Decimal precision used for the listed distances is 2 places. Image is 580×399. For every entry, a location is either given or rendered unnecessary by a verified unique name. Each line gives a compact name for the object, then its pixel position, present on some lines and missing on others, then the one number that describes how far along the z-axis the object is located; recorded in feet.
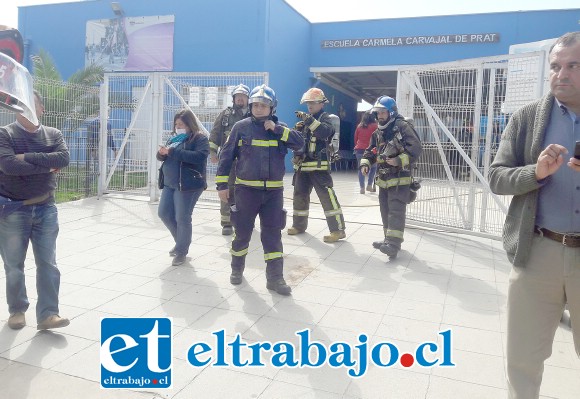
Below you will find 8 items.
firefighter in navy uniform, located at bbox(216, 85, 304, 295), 15.92
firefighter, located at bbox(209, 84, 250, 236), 22.85
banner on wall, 58.75
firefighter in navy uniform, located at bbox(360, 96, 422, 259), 20.01
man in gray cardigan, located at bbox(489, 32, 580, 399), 8.00
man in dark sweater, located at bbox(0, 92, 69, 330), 12.46
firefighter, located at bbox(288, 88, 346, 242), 22.17
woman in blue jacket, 18.63
